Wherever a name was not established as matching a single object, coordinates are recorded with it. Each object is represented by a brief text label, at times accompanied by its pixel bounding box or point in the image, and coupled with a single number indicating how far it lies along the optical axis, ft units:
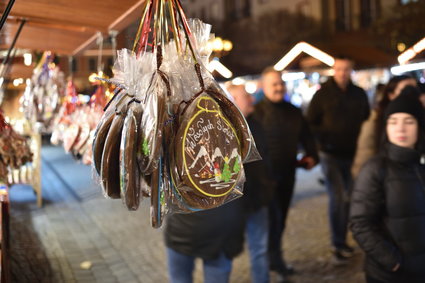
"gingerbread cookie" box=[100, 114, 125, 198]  5.00
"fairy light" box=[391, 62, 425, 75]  39.55
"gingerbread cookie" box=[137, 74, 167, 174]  4.66
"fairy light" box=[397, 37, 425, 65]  30.04
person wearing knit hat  10.16
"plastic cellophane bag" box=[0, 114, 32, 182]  9.96
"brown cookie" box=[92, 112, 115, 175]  5.17
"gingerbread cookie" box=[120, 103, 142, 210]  4.78
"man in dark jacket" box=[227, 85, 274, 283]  13.75
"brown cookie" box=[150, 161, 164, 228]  4.87
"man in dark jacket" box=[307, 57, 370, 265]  18.51
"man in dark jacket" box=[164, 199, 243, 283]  10.93
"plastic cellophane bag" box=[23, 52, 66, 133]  15.72
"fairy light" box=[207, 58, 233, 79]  60.38
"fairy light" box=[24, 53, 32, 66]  15.68
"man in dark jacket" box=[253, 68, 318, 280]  16.71
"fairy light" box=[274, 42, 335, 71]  55.65
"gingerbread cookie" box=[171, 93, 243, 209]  4.85
